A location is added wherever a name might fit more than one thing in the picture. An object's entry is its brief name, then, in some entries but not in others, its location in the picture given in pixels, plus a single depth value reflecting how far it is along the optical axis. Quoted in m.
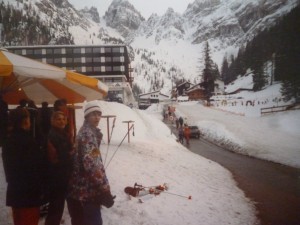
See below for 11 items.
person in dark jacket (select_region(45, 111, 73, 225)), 4.44
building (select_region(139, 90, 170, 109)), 84.64
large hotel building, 74.06
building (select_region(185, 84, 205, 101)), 102.76
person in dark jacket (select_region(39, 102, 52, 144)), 7.63
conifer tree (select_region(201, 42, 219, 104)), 77.44
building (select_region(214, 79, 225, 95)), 109.73
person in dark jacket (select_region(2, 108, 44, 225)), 4.07
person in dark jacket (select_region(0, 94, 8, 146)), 5.33
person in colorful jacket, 4.17
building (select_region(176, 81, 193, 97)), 119.20
